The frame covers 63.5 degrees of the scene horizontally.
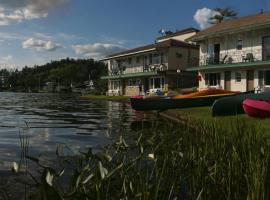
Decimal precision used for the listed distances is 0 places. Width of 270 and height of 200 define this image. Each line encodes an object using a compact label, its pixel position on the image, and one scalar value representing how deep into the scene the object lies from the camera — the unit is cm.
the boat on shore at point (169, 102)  1265
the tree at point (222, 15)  3367
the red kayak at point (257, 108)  850
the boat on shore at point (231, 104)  952
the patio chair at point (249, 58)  1752
